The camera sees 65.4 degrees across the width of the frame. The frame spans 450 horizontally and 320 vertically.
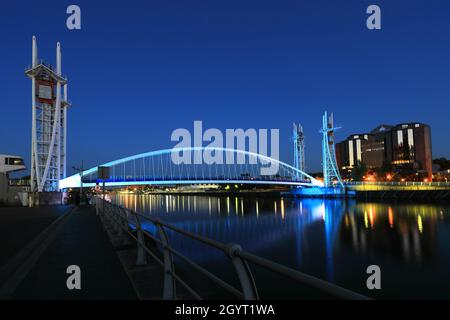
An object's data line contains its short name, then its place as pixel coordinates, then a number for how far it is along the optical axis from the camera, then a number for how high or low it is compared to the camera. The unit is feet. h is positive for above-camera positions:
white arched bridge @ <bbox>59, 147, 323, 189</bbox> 222.89 -1.29
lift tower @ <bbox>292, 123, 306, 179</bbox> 356.05 +28.50
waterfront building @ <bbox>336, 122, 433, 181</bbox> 455.63 +33.58
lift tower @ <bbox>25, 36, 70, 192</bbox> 159.94 +26.80
